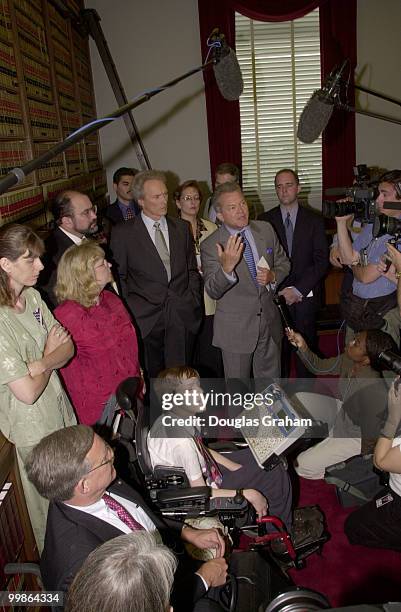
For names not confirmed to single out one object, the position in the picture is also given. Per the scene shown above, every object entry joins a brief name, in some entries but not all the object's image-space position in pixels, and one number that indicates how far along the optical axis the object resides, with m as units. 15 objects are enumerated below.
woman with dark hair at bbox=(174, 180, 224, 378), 3.34
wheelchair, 1.75
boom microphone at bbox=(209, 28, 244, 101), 2.59
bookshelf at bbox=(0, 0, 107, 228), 2.47
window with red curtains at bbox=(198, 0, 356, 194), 5.04
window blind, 5.40
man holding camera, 2.61
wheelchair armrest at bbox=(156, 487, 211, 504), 1.73
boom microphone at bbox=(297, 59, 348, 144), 2.38
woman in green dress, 1.68
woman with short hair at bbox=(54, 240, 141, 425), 2.12
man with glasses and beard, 2.59
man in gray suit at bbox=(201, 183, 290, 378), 2.72
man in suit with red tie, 1.26
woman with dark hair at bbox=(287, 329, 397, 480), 2.22
